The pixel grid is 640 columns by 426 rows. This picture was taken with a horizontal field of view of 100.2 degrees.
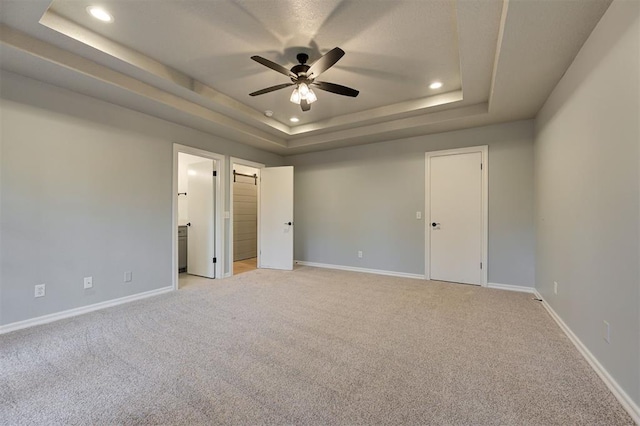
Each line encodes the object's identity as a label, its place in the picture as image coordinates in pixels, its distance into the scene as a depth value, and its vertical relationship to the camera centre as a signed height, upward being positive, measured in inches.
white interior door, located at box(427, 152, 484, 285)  161.2 -3.3
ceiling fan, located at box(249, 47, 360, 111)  92.4 +50.6
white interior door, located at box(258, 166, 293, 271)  206.2 -4.9
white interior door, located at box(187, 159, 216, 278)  181.3 -4.8
